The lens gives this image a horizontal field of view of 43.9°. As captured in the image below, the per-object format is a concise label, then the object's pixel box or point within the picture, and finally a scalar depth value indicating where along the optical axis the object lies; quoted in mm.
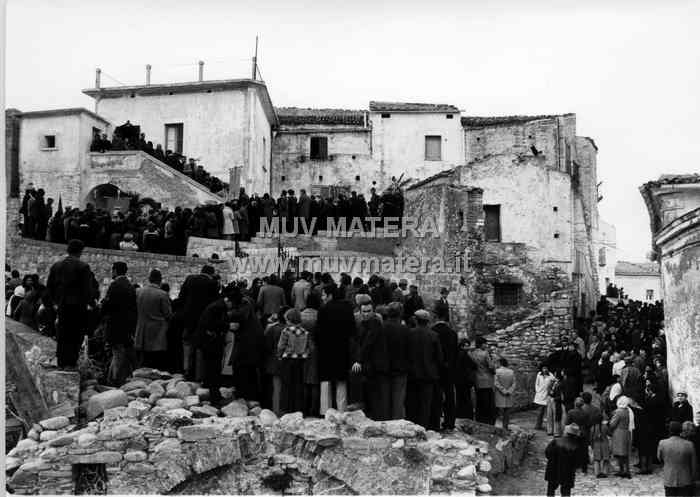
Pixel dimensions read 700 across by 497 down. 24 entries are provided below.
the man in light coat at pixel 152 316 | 11164
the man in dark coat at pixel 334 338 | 10477
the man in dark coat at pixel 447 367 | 11156
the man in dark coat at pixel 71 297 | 10250
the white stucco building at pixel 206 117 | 27156
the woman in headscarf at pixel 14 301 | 13220
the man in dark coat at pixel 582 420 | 11273
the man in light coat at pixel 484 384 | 12183
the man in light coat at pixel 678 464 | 10023
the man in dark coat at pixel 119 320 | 10852
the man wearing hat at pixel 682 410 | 11195
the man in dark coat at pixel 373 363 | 10250
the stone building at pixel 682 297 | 12039
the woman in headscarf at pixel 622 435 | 11547
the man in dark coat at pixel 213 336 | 10953
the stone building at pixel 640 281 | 43594
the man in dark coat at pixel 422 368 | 10383
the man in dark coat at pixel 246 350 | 10703
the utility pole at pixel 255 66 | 27181
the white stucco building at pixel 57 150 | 25625
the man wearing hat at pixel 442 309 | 11242
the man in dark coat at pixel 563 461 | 10008
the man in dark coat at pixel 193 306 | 11312
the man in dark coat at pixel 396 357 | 10273
